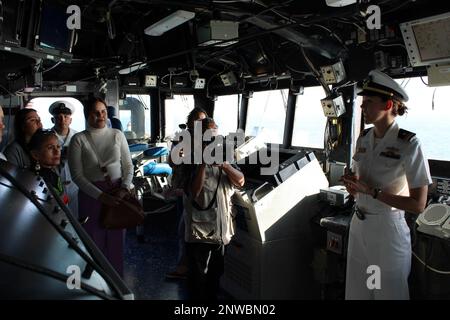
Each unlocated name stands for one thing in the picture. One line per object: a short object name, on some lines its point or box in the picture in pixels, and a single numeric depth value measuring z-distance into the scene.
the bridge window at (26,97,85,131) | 4.88
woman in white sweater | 2.49
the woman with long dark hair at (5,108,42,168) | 2.33
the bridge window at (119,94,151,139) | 5.88
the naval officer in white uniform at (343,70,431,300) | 1.88
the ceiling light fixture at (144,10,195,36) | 2.81
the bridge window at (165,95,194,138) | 6.09
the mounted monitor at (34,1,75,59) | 2.74
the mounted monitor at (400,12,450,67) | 2.38
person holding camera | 2.33
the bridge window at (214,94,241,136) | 5.71
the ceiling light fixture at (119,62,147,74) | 4.34
